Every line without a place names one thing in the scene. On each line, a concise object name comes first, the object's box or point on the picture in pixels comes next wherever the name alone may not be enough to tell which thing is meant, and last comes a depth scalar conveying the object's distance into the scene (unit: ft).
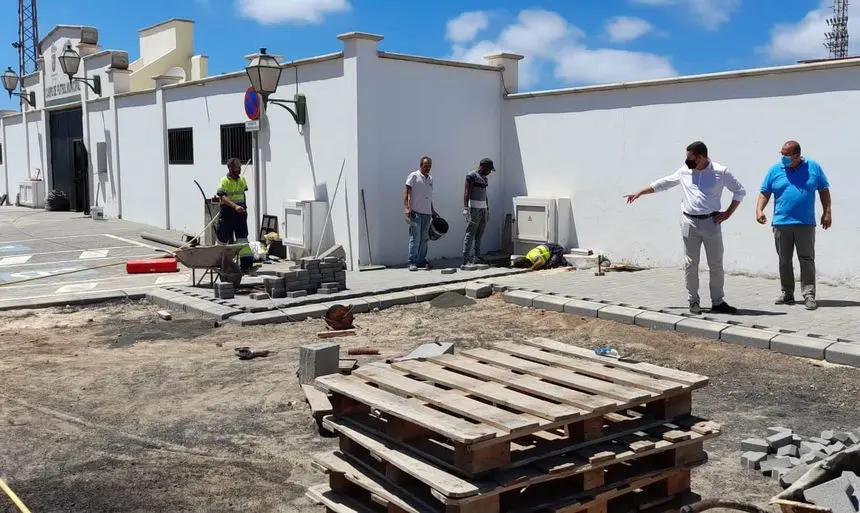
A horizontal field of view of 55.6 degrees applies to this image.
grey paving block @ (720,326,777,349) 26.76
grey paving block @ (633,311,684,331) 29.71
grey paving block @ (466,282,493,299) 38.04
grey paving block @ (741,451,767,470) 17.01
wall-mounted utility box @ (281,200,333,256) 46.91
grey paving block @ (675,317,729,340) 28.25
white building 37.19
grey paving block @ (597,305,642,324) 31.04
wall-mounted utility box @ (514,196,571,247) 46.16
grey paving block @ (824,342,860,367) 24.45
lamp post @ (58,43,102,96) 79.30
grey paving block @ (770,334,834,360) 25.38
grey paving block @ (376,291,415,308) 36.45
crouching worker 44.83
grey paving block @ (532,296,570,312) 33.99
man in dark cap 44.24
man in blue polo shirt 31.12
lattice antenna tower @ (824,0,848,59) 113.70
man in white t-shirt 43.45
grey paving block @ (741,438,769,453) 17.47
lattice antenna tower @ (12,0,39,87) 118.11
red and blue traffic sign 51.65
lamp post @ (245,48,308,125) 44.86
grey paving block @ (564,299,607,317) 32.49
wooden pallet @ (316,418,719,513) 11.57
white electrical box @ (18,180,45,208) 94.53
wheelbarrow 36.83
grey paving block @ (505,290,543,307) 35.55
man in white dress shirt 29.91
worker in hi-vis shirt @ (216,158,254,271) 40.93
